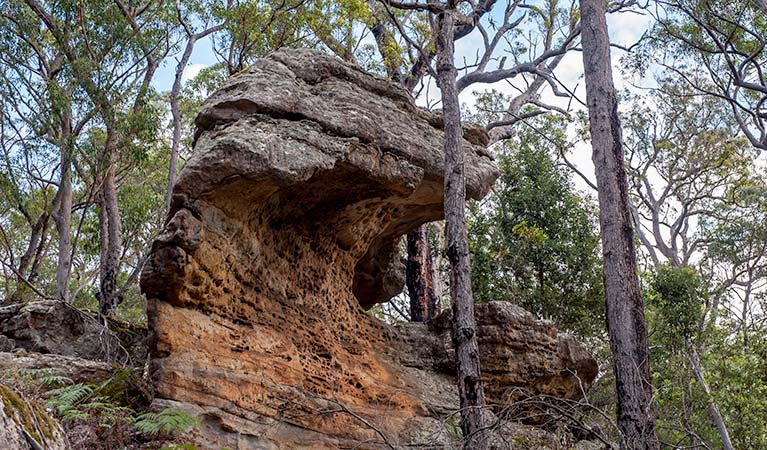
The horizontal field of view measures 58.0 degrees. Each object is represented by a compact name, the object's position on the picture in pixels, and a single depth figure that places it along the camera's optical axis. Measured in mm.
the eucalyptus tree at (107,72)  16234
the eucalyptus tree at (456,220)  8500
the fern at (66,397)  6934
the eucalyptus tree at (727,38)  14864
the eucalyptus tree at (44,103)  16500
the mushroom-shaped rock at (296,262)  8180
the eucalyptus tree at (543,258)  15688
